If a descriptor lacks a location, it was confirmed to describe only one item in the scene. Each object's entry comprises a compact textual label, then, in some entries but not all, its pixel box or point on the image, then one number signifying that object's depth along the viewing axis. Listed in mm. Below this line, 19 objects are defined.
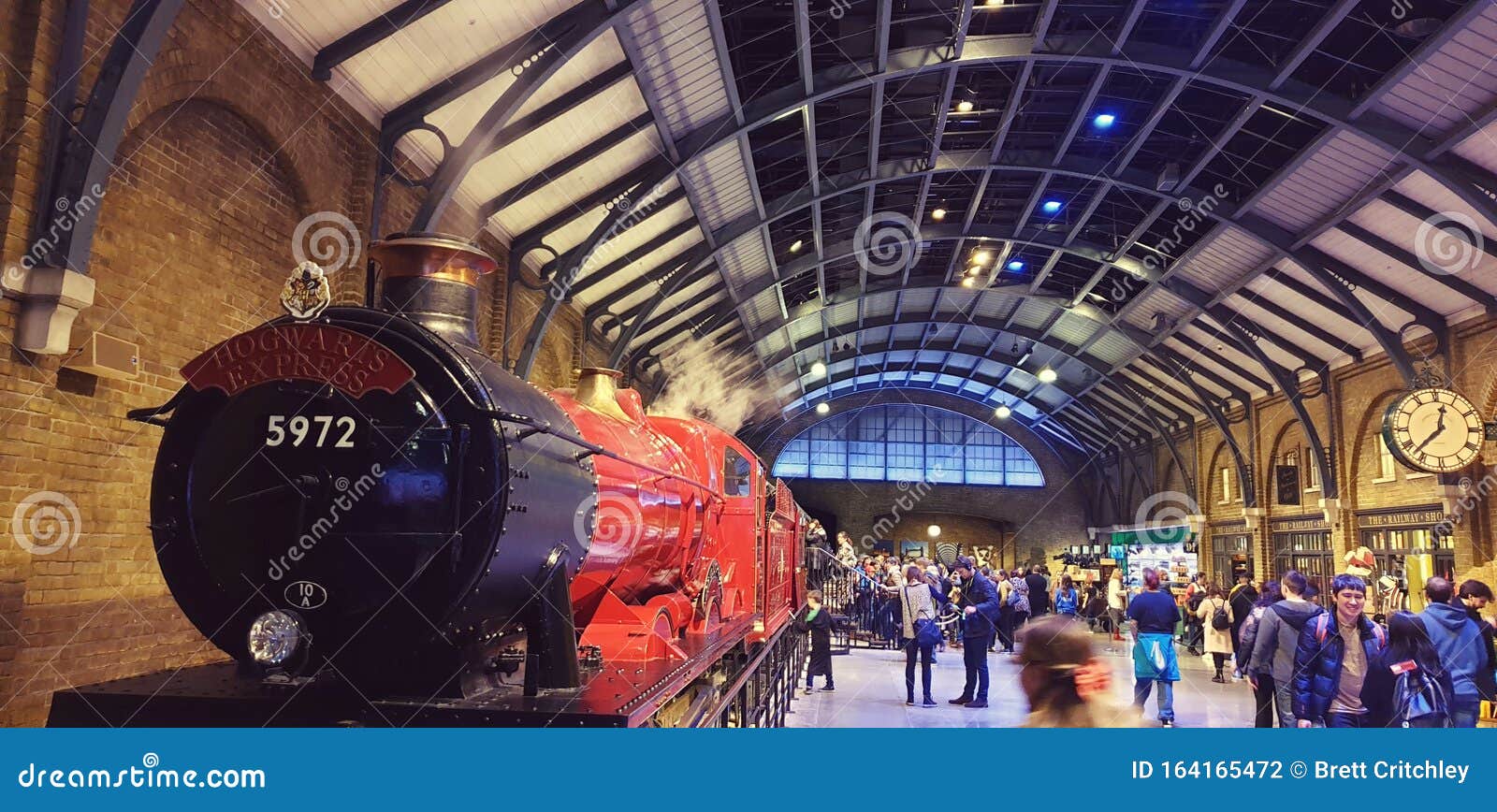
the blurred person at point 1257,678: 7605
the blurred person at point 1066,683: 3742
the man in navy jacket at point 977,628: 9961
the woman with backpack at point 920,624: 10320
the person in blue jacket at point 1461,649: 5594
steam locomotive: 3035
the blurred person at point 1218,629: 12383
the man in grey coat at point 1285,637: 5598
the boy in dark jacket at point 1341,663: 5137
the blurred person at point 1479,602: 6091
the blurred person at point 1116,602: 18781
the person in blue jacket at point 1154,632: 8664
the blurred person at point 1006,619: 16438
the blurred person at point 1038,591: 17984
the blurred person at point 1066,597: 17752
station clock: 12266
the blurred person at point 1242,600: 11094
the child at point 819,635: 11070
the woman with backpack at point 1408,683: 5102
